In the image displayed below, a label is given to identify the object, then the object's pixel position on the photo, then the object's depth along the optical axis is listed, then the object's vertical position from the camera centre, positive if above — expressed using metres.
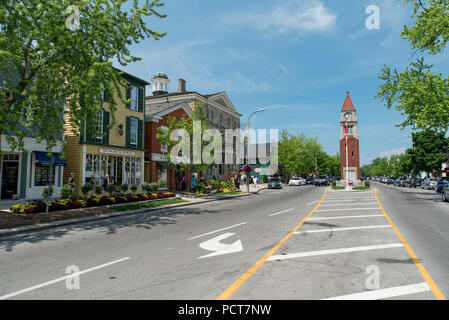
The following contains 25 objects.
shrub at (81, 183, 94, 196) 16.94 -0.95
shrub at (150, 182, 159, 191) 22.08 -0.97
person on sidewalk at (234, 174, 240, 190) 33.57 -0.93
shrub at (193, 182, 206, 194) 25.56 -1.28
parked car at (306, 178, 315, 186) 62.88 -1.65
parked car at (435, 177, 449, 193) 30.48 -1.12
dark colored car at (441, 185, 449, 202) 19.54 -1.25
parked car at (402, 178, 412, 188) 49.12 -1.22
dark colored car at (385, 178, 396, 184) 67.75 -1.29
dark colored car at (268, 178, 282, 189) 41.22 -1.39
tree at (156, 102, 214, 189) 23.03 +2.92
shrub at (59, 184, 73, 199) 15.83 -1.06
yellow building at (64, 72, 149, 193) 21.52 +1.98
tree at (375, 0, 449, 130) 20.23 +6.97
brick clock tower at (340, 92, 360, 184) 60.19 +8.04
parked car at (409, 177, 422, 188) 47.83 -1.13
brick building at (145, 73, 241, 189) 28.22 +7.73
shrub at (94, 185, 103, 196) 17.34 -1.02
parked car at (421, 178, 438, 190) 37.50 -1.09
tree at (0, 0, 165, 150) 10.66 +4.84
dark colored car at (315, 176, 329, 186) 52.32 -1.18
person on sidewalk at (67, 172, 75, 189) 17.21 -0.49
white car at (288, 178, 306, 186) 54.22 -1.42
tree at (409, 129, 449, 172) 59.91 +5.38
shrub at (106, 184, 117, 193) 18.44 -0.96
